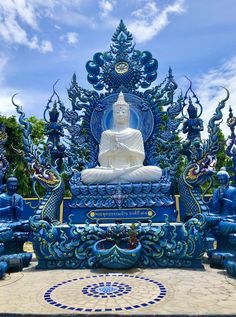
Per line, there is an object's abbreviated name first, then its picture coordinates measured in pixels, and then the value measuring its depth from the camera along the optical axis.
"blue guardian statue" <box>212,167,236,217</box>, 5.67
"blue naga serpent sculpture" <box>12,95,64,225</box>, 6.44
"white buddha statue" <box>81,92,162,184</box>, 7.03
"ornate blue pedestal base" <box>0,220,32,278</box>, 5.36
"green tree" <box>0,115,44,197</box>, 13.94
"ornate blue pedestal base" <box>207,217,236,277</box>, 5.11
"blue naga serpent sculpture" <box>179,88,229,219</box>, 6.21
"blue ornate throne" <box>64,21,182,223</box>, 7.44
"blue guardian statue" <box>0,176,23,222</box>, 5.98
